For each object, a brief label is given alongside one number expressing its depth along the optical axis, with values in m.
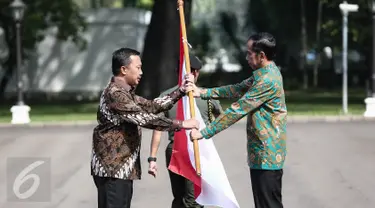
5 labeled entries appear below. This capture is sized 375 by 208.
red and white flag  11.86
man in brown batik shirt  10.56
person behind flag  13.34
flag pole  11.36
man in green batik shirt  10.77
